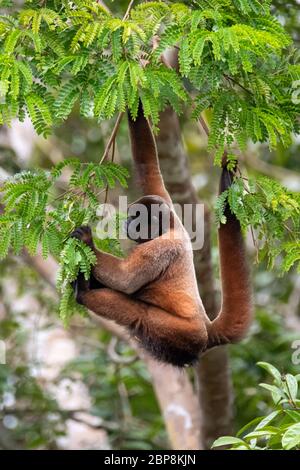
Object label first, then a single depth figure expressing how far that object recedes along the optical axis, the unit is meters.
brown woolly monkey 9.74
